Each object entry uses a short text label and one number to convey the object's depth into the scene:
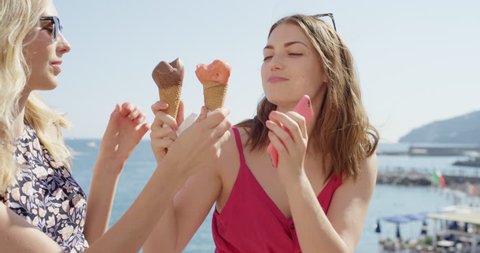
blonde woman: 1.44
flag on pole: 42.86
